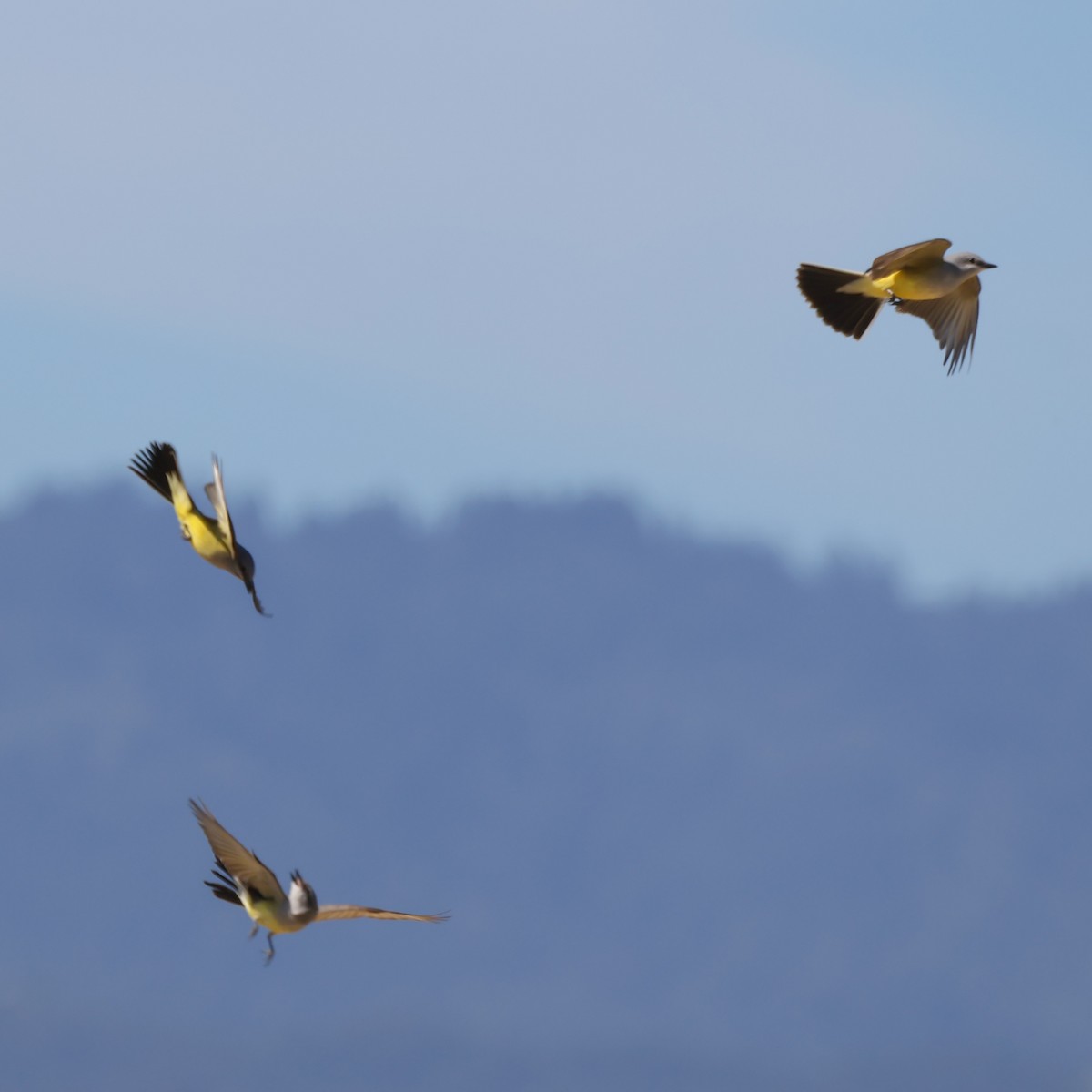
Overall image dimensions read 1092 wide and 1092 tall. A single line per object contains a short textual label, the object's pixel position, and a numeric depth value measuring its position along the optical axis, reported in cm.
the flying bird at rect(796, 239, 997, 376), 2500
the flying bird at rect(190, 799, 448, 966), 1861
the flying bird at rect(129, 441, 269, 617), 1861
